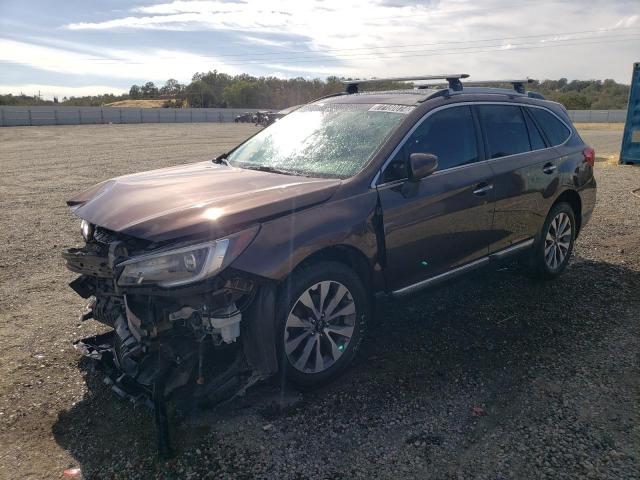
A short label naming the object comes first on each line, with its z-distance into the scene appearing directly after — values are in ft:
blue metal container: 51.90
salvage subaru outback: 10.07
